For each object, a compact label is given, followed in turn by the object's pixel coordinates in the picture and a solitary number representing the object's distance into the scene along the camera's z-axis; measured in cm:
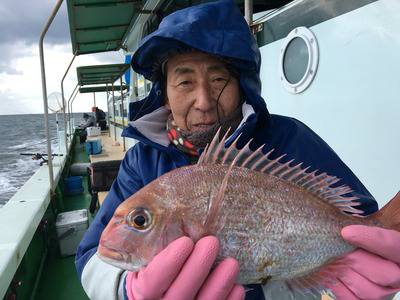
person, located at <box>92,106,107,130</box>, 2050
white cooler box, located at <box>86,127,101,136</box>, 1228
